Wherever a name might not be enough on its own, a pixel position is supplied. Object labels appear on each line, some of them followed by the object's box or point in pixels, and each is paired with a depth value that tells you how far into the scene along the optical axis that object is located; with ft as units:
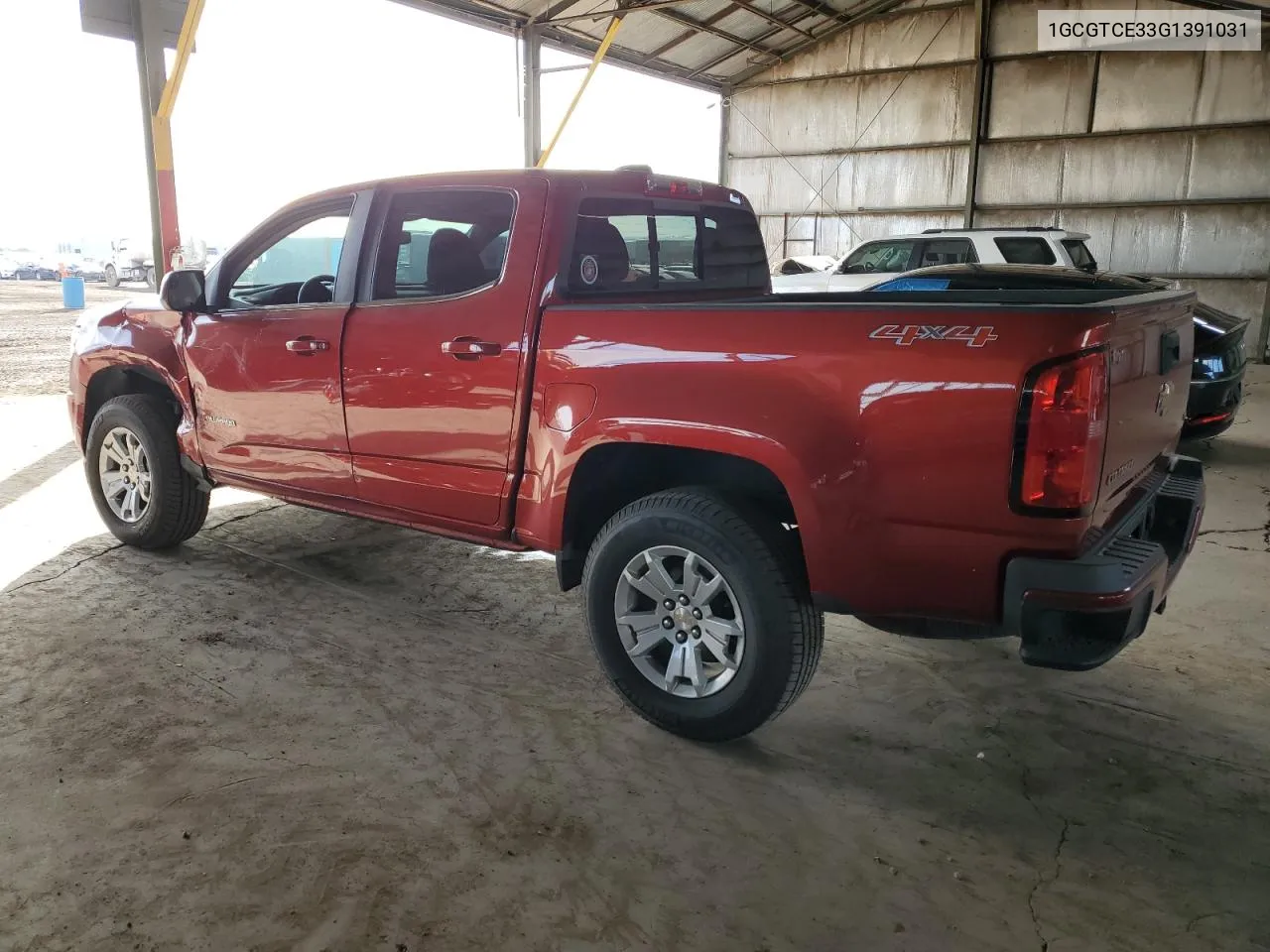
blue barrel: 63.16
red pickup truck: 7.34
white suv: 33.37
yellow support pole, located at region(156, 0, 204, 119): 31.78
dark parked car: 19.99
